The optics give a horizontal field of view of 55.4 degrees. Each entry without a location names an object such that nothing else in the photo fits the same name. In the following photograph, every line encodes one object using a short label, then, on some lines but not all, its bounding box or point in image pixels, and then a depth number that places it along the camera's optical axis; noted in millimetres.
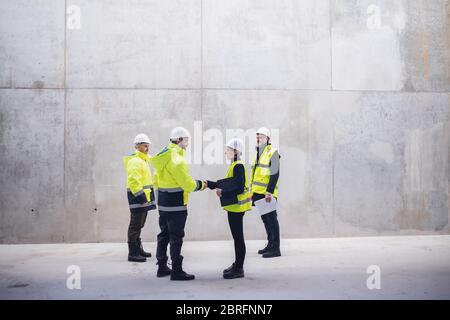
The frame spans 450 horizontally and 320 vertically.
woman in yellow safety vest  4996
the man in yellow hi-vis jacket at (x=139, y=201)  6008
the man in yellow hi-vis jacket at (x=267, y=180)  6188
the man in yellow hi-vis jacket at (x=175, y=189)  4883
